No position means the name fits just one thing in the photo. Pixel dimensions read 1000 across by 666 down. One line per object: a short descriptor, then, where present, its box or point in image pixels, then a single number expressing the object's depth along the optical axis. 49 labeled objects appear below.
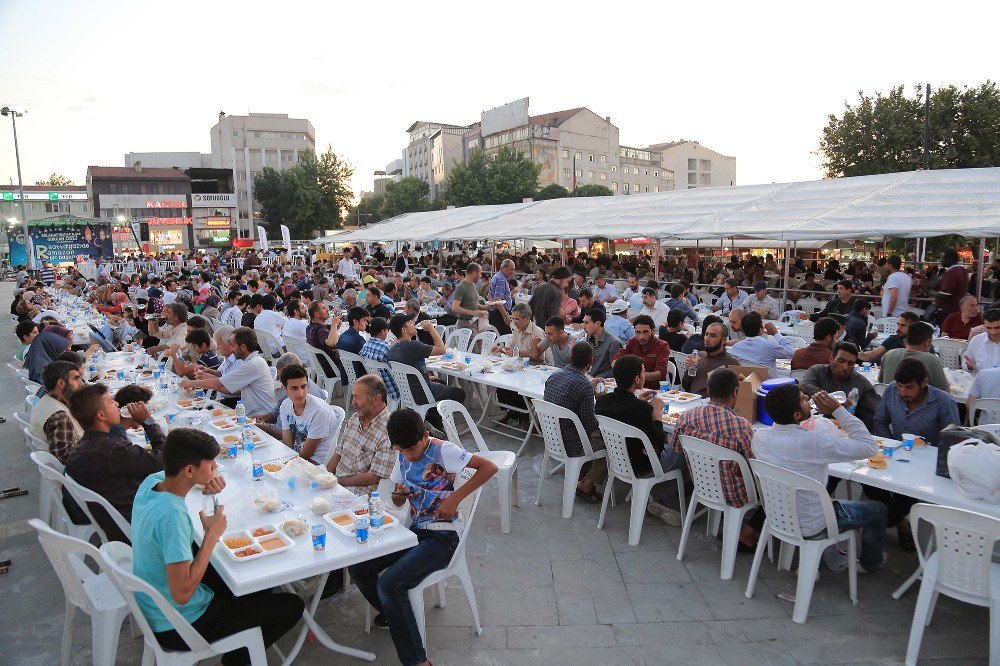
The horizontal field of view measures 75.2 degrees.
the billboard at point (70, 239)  28.11
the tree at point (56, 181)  105.11
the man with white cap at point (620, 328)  7.74
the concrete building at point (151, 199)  58.75
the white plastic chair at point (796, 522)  3.48
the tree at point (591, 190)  52.56
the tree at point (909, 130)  23.02
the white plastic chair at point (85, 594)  2.77
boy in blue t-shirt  2.58
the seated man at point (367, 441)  3.93
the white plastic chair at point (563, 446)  4.89
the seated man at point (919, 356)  4.95
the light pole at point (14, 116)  31.61
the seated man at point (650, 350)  6.29
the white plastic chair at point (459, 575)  3.16
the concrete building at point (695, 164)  74.75
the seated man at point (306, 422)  4.45
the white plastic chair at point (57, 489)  3.70
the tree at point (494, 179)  44.22
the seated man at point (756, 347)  6.21
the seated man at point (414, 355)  6.40
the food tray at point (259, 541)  2.86
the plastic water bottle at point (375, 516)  3.06
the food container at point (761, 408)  4.73
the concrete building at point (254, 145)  65.31
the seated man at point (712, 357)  5.65
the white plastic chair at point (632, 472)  4.43
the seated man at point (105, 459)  3.56
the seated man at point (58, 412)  4.18
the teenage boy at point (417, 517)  3.06
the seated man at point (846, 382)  4.92
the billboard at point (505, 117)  61.81
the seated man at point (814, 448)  3.57
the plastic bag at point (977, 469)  3.28
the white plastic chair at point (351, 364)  7.12
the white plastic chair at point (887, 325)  9.07
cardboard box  4.55
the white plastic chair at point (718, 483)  3.89
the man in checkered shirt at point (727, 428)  3.92
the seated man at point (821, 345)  5.81
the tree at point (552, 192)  48.84
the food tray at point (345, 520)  3.06
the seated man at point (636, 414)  4.60
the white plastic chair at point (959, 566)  2.86
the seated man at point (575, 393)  4.96
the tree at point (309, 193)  50.16
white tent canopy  9.41
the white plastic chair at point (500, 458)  4.39
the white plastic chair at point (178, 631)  2.53
